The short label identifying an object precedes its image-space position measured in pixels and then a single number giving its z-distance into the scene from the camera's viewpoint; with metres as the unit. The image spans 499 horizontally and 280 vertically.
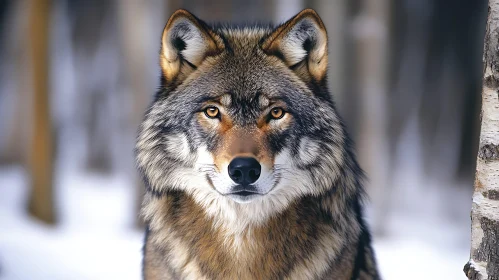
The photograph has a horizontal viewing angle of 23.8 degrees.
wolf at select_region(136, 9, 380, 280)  7.08
